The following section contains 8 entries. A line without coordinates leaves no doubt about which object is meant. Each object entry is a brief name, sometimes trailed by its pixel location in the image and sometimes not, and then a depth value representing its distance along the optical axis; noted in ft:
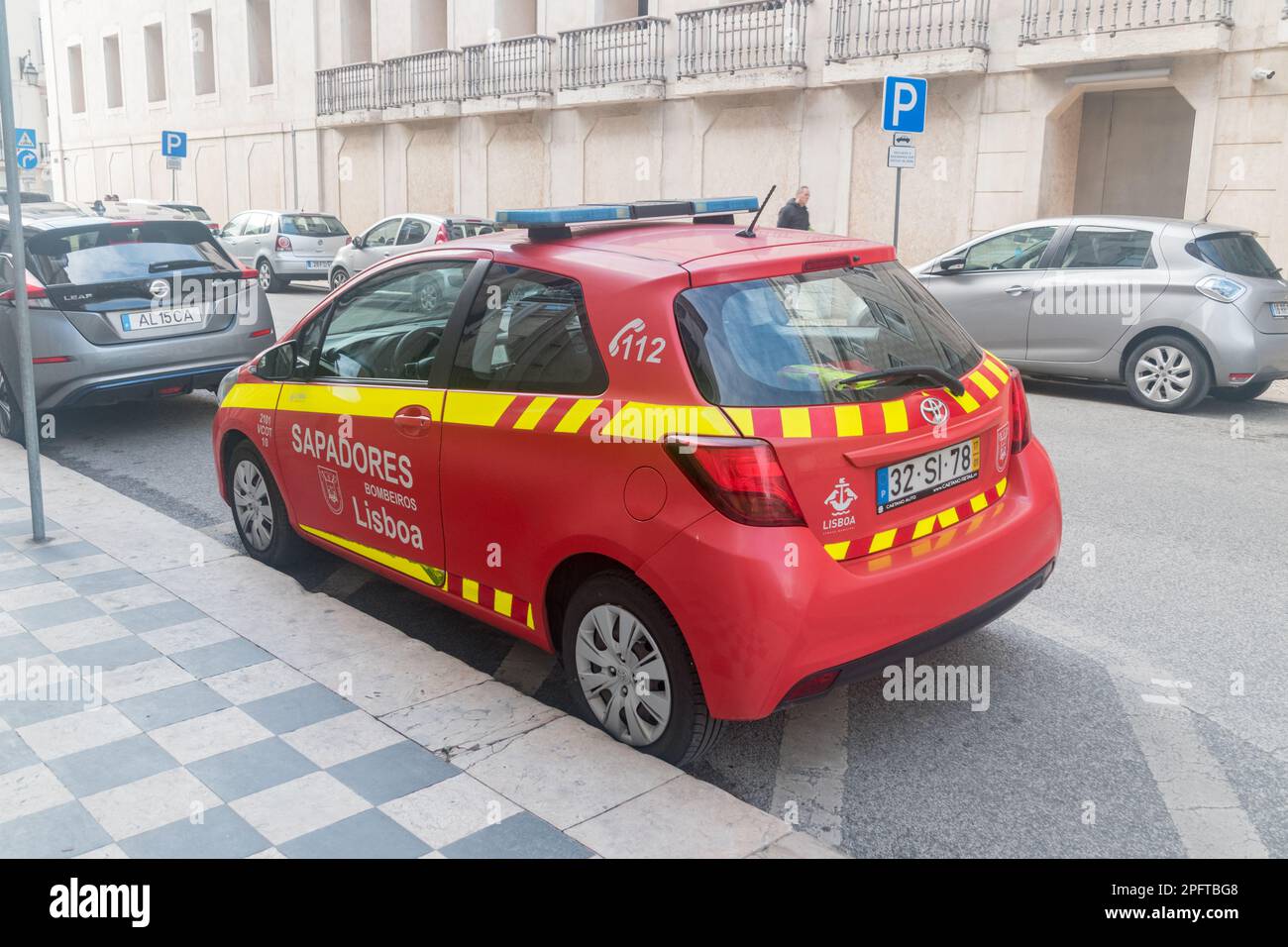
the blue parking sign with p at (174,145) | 79.20
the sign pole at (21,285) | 17.02
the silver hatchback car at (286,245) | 78.33
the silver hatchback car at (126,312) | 26.45
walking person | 56.49
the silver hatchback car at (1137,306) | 31.24
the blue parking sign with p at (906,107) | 42.19
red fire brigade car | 10.72
